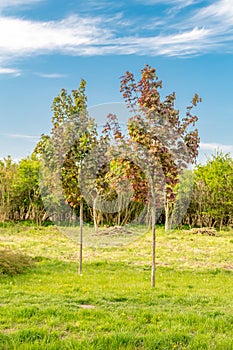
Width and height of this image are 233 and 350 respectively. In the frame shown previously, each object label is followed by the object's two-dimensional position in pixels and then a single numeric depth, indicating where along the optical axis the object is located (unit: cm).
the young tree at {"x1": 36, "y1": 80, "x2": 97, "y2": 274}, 1075
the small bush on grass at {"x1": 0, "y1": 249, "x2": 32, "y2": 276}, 1038
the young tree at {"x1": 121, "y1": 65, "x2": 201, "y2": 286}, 848
